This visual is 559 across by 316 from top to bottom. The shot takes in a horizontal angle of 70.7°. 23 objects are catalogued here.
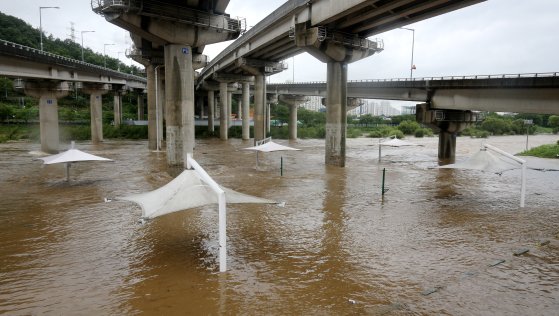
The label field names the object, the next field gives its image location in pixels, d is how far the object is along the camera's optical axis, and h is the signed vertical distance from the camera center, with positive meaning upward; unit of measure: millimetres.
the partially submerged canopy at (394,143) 35725 -1903
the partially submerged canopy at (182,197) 10352 -2111
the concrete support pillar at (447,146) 38394 -2350
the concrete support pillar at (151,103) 43250 +1957
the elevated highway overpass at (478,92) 24175 +2333
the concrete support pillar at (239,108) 106125 +3586
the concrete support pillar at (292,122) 66938 -118
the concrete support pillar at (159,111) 40875 +1007
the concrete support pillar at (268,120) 71012 +242
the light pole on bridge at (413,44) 48819 +9950
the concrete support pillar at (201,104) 102938 +4492
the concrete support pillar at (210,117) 71438 +716
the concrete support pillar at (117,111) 72869 +1794
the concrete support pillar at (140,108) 92725 +2990
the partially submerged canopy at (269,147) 28211 -1870
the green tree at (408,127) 79125 -1057
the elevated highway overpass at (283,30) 23266 +6159
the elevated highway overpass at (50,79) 29812 +4053
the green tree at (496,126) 79562 -776
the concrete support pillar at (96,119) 54594 +209
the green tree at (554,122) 77875 +76
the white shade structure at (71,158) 21172 -2027
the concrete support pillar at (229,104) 73581 +3299
